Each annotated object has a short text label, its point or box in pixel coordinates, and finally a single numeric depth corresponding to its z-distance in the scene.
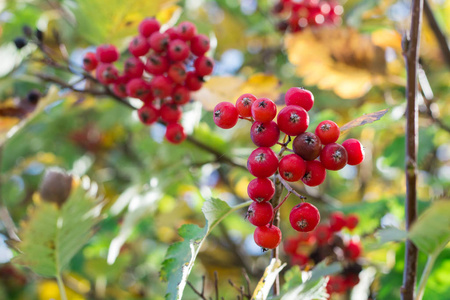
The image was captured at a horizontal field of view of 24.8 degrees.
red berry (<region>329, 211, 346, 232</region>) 0.49
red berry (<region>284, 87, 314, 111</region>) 0.36
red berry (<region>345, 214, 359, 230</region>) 0.50
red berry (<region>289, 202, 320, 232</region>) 0.35
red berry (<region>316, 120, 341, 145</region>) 0.35
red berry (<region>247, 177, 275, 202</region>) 0.35
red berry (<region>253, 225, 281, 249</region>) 0.35
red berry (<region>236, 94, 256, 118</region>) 0.36
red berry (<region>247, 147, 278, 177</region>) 0.35
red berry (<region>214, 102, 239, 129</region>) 0.36
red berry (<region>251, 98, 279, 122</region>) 0.35
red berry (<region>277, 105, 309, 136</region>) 0.35
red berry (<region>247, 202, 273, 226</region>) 0.35
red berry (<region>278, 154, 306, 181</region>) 0.34
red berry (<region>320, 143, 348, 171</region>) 0.34
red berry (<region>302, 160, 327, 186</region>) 0.35
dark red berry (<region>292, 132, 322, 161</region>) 0.35
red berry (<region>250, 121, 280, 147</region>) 0.35
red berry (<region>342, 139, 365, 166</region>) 0.35
